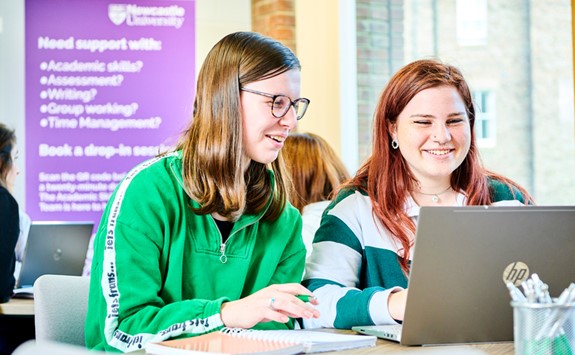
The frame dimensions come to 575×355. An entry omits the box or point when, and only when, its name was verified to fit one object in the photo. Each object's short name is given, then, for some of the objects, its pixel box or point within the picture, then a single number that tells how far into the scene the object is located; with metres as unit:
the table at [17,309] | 3.04
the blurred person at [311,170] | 3.25
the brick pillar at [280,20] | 4.85
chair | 2.04
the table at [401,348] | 1.75
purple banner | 4.27
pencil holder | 1.55
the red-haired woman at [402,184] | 2.19
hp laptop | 1.71
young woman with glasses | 1.89
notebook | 1.68
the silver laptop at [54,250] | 3.41
